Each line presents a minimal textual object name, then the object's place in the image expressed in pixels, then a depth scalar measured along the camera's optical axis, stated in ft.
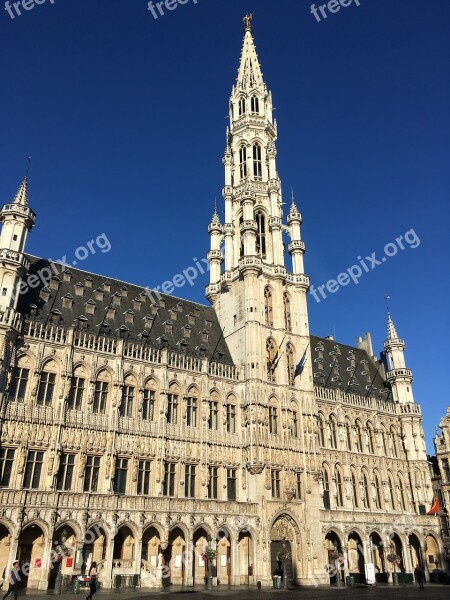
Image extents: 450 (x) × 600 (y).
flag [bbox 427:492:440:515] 189.39
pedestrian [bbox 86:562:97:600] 81.76
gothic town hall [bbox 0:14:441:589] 120.98
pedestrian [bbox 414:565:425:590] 139.23
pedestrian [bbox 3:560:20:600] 76.23
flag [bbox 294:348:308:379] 171.36
